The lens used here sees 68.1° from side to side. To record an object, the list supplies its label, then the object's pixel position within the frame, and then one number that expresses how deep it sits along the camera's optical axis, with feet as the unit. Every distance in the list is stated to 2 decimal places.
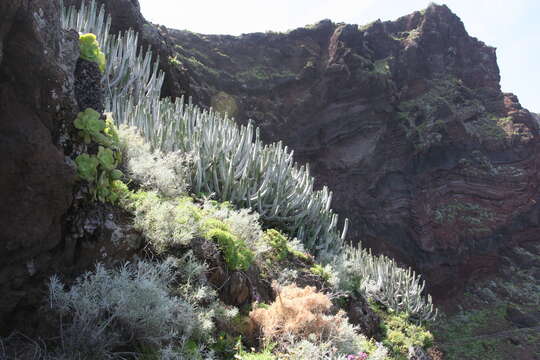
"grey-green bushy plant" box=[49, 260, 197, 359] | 6.99
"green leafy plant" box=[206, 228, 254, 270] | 12.14
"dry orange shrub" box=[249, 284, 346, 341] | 10.82
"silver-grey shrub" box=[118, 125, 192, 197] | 13.51
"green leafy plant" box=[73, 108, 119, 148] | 9.07
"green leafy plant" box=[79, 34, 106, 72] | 10.67
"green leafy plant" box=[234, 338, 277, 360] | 9.28
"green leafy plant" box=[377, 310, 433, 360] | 22.07
